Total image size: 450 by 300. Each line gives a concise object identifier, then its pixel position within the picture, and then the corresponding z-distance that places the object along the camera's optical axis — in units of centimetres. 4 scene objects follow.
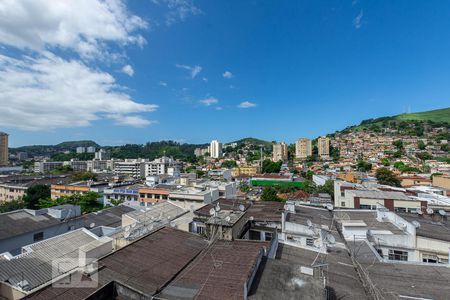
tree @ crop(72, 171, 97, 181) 6579
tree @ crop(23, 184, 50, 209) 4122
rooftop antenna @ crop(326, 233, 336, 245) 1171
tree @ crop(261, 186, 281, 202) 3954
